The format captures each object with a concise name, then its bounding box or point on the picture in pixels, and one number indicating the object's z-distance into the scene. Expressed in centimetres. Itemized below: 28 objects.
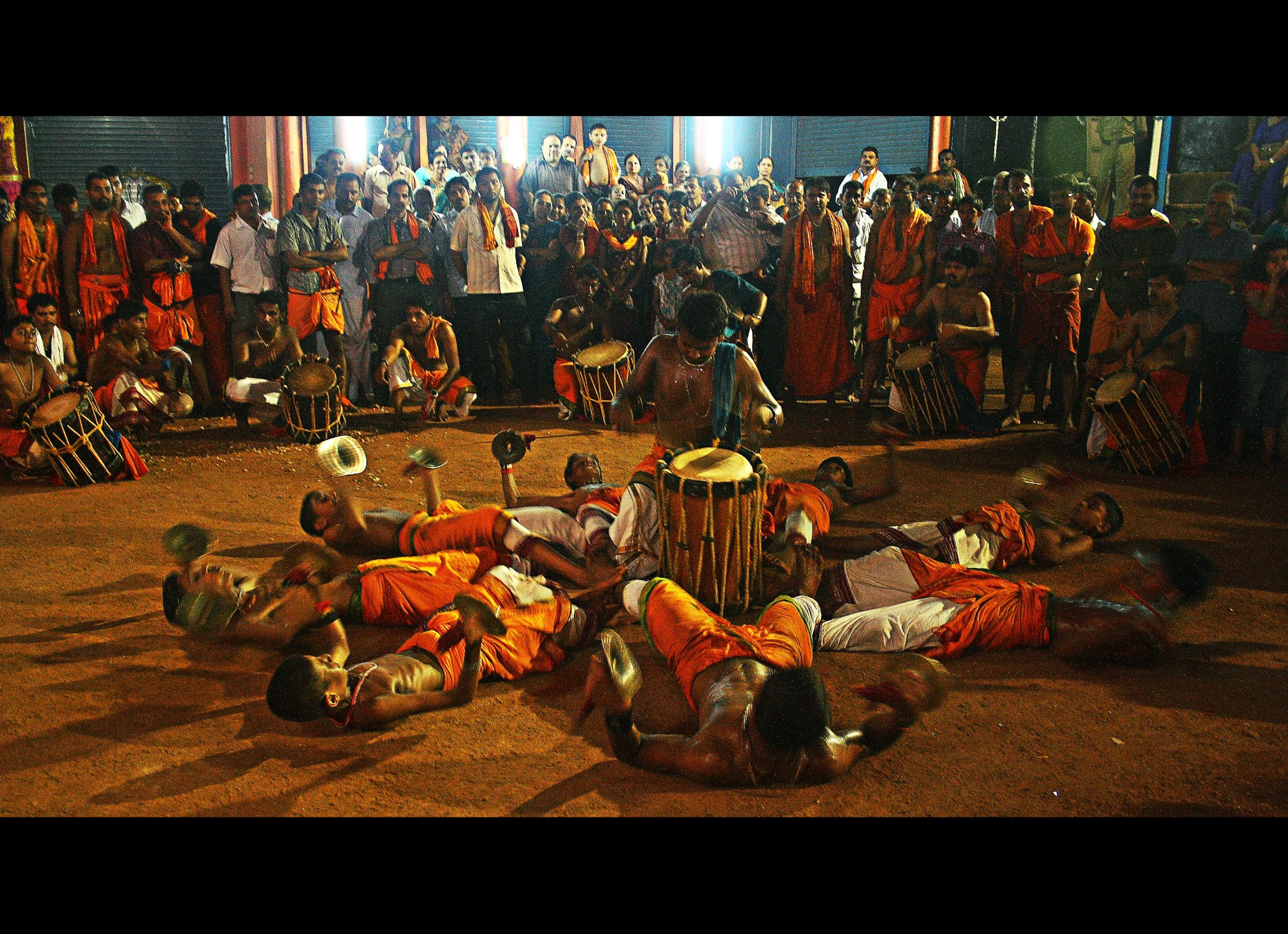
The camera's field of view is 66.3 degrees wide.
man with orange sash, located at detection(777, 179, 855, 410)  962
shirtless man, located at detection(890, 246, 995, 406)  839
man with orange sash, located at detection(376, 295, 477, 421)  918
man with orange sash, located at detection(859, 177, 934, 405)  903
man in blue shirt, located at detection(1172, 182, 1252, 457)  746
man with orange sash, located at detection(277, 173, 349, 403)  925
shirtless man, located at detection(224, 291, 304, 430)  866
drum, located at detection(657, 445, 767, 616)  442
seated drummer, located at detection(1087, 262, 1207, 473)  711
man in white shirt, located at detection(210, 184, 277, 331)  920
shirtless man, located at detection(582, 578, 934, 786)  310
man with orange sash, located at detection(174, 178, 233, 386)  940
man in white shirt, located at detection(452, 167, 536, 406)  987
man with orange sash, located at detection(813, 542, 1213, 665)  412
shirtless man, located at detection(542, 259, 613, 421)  930
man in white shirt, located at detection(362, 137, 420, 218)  1143
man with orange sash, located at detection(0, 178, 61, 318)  860
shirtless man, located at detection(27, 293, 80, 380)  770
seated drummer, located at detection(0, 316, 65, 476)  702
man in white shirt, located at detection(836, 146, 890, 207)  1264
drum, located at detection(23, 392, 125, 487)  688
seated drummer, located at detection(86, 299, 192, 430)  822
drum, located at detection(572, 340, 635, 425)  877
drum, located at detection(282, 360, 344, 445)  826
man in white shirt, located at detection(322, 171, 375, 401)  997
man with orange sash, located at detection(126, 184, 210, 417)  897
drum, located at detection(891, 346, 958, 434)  842
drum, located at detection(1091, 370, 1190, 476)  701
